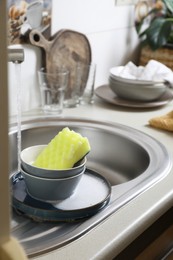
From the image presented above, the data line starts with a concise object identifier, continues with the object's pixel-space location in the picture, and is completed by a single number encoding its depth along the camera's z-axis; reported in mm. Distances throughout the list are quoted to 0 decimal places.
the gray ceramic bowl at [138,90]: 1314
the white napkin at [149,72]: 1371
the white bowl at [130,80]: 1313
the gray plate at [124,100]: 1324
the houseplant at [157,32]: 1565
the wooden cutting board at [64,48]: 1212
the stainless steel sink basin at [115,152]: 841
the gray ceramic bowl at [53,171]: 763
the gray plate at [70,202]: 747
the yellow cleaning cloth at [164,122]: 1149
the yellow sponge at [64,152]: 809
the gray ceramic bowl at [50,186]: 777
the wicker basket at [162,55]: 1606
